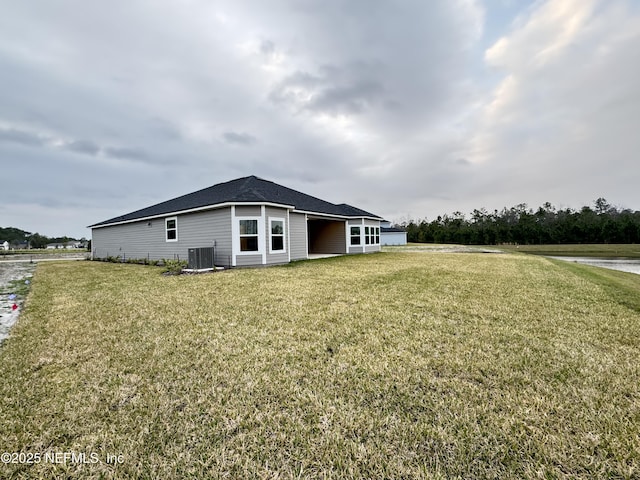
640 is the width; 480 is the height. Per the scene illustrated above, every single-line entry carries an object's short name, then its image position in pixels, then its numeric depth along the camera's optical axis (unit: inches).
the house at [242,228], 442.9
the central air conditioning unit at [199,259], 413.7
